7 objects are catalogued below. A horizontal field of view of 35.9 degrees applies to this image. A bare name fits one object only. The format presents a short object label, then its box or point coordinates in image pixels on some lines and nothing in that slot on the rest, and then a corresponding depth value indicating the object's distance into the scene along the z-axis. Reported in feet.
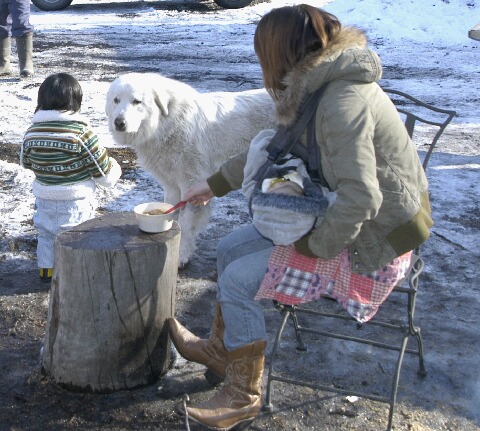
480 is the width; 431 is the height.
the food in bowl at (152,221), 10.84
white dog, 15.11
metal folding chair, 10.17
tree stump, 10.33
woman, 8.54
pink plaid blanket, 9.50
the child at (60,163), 13.79
